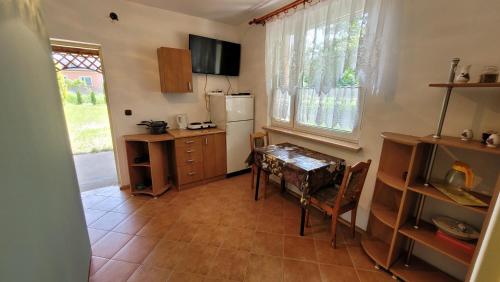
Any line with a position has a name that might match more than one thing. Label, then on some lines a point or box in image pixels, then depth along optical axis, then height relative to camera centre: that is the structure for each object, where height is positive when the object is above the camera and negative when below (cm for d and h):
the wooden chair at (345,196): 165 -89
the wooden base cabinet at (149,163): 262 -87
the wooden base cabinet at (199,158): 280 -88
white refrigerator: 305 -35
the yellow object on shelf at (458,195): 117 -57
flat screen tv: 299 +68
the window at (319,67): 187 +36
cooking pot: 277 -39
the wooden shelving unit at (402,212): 133 -90
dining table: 182 -65
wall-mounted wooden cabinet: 271 +39
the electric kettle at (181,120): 306 -34
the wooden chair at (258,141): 269 -57
